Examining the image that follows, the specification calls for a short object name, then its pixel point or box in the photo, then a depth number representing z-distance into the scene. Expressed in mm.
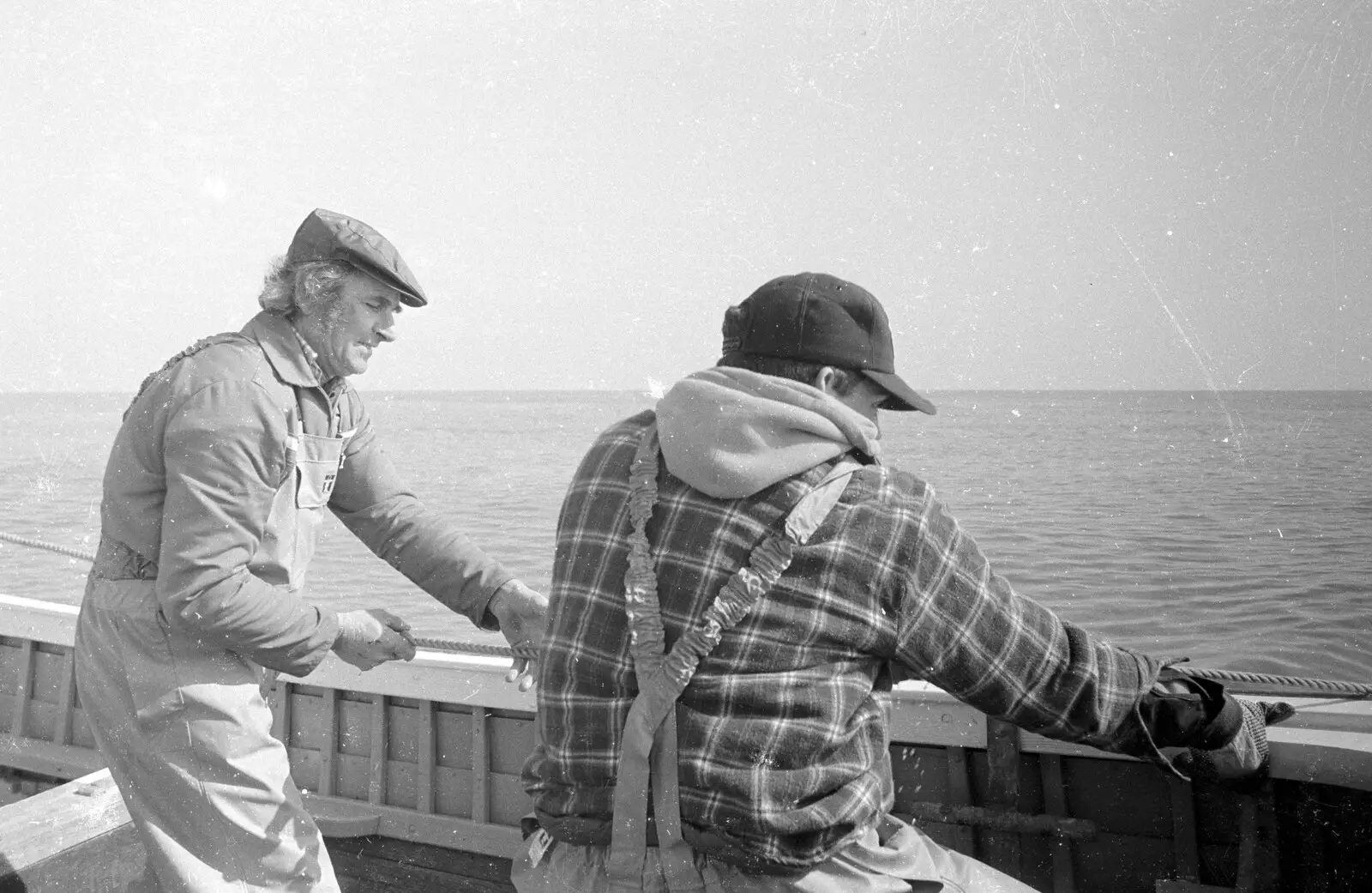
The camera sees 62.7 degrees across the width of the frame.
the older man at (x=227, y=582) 2010
